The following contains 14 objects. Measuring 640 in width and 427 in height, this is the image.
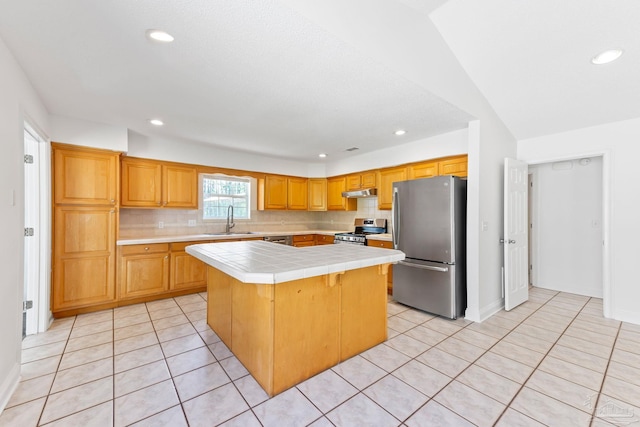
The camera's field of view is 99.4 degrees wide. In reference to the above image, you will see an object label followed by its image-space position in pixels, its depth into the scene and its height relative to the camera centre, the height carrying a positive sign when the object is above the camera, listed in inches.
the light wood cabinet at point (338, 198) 216.1 +13.4
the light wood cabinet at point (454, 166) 142.7 +25.7
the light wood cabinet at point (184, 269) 154.2 -32.4
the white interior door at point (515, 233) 136.2 -10.0
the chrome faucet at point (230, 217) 196.7 -2.5
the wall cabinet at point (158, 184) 152.2 +17.3
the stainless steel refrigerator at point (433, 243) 125.6 -14.6
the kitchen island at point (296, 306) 72.9 -29.2
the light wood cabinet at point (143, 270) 139.4 -30.2
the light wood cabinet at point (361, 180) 192.5 +24.7
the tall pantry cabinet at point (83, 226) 123.9 -6.1
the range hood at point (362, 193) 191.2 +15.1
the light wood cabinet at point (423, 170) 155.3 +26.0
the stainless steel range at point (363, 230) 181.9 -11.9
